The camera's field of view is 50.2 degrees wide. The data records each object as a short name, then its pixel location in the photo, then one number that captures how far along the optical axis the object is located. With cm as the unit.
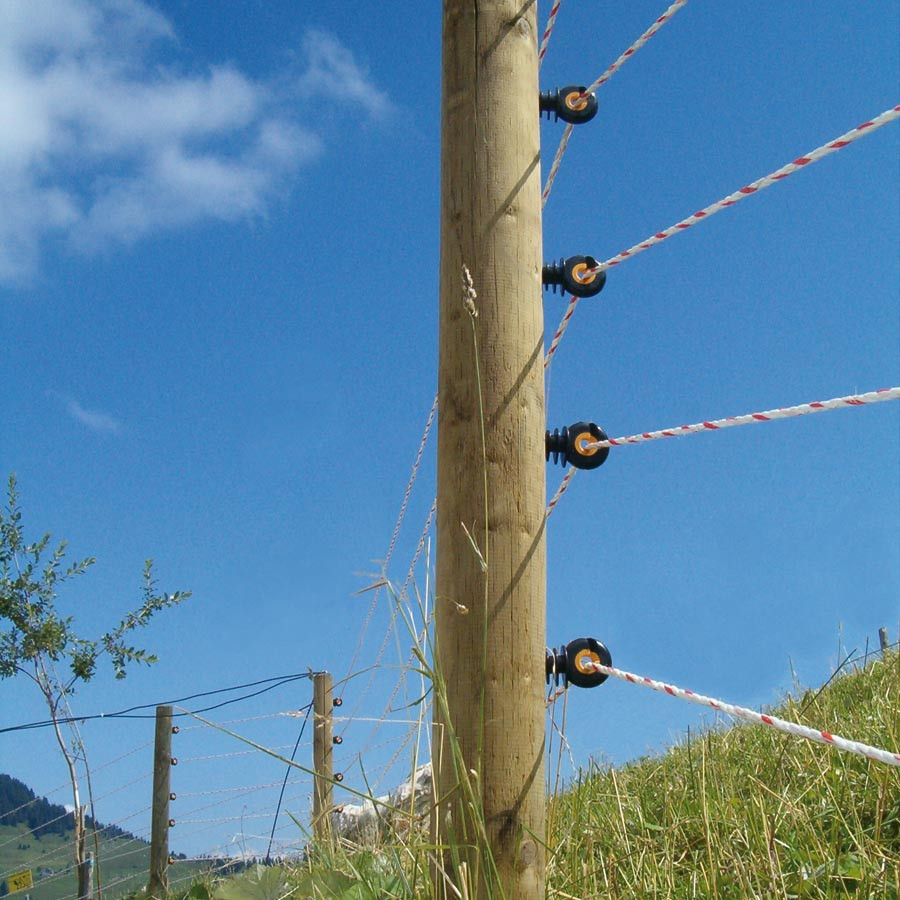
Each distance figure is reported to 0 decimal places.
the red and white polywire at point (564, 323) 237
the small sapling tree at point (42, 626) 906
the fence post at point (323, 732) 660
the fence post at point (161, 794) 693
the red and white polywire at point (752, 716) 160
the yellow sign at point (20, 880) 743
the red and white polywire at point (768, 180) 175
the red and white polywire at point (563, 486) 225
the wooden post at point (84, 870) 780
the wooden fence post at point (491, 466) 192
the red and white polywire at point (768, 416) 166
